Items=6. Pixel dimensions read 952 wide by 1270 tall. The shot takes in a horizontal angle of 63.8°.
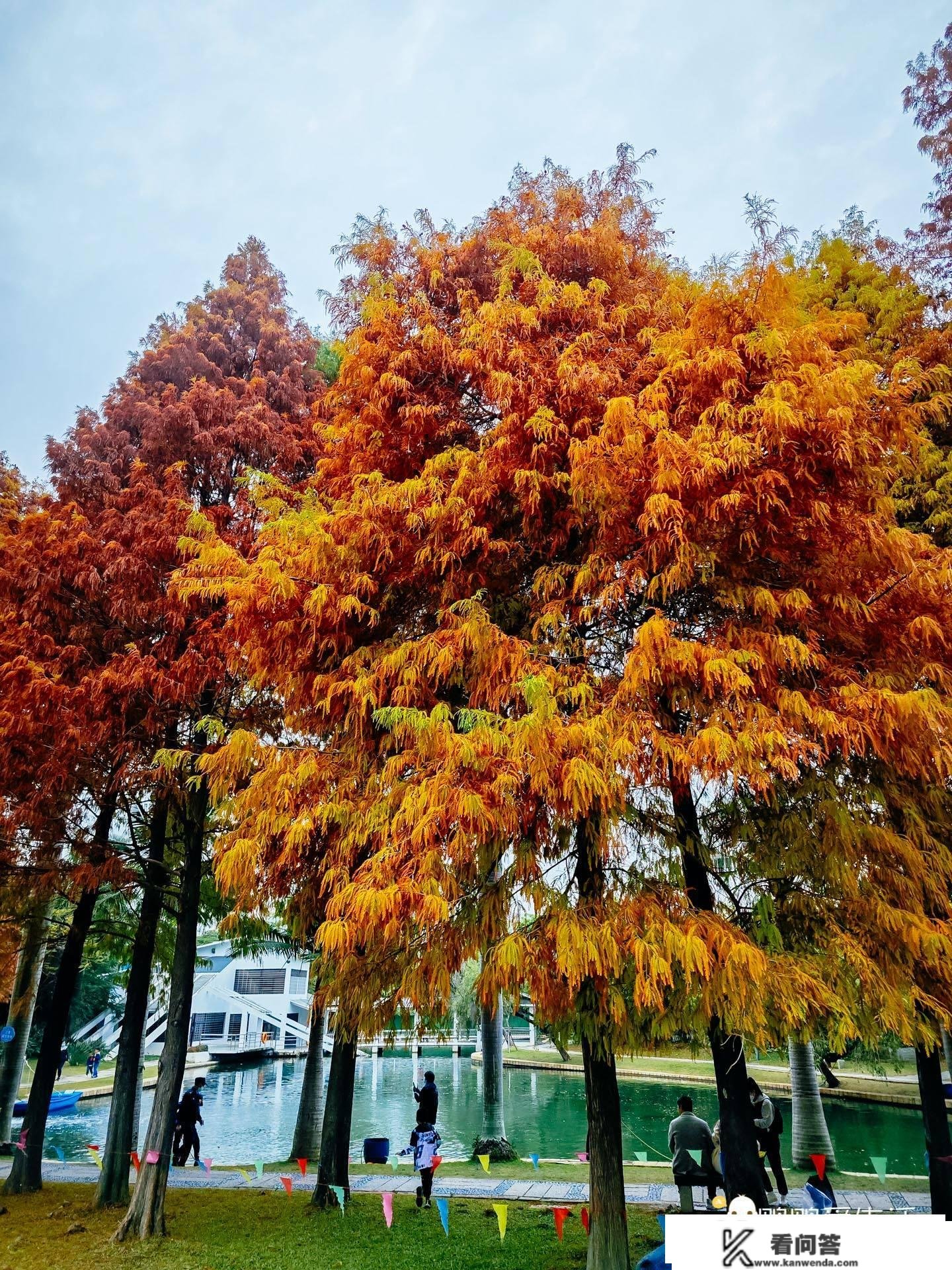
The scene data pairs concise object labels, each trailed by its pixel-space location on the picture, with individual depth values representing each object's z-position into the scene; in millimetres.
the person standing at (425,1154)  9125
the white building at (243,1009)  36594
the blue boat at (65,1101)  22422
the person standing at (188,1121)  11969
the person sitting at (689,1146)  7988
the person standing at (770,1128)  8219
